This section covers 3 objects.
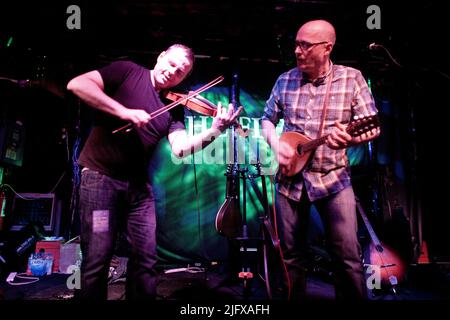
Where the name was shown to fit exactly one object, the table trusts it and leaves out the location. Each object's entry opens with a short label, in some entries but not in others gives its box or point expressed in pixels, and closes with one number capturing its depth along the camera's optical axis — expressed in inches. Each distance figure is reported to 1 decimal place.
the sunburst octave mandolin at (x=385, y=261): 160.7
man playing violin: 85.3
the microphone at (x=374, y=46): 130.4
